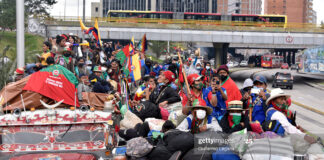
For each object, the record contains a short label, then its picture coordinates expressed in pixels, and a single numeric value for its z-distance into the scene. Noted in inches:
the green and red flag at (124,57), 757.5
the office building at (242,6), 7509.8
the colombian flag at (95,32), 953.5
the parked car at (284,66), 3919.3
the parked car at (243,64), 4685.0
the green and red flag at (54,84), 351.6
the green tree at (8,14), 1894.7
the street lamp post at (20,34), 583.3
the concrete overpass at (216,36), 2011.6
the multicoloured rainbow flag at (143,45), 924.0
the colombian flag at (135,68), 718.5
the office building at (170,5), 5398.6
